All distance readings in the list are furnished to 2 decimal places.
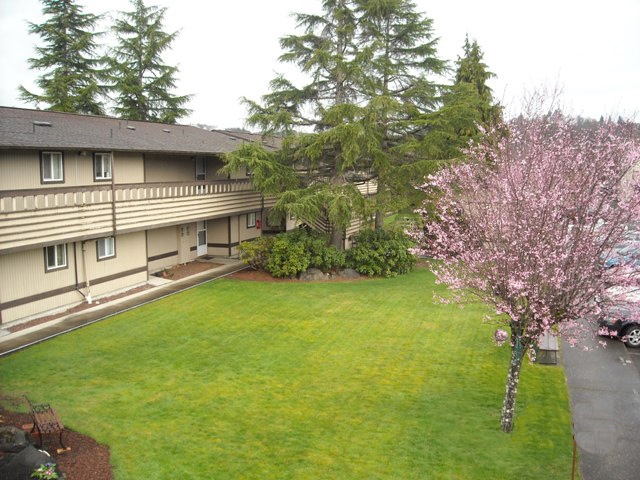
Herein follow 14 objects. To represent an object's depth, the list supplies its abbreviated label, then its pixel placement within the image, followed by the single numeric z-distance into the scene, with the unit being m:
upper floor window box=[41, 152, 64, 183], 18.44
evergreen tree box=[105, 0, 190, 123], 39.75
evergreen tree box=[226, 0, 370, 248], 23.75
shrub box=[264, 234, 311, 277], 24.77
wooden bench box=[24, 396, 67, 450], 9.72
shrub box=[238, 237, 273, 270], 25.42
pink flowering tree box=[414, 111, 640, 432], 9.73
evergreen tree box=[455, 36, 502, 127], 32.75
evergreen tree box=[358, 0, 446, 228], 25.00
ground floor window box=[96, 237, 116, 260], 20.92
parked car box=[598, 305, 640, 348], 16.75
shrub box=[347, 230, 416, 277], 25.86
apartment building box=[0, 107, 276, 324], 17.00
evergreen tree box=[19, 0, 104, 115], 36.84
